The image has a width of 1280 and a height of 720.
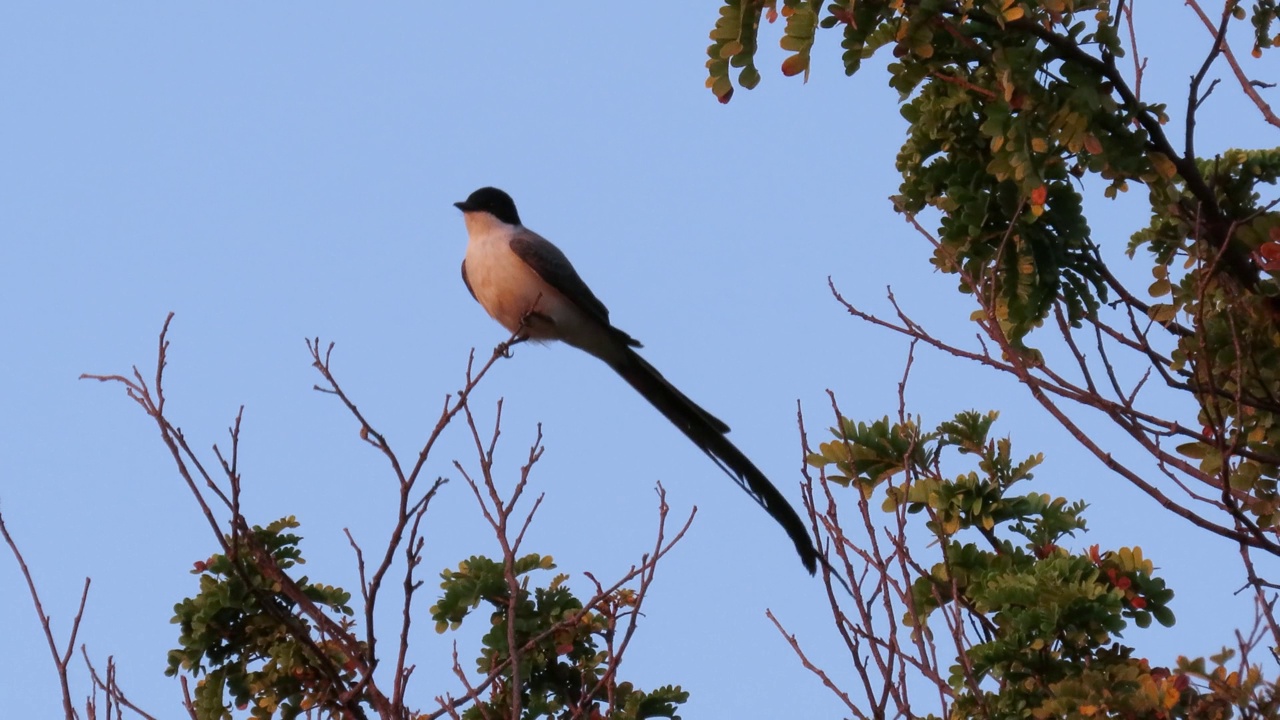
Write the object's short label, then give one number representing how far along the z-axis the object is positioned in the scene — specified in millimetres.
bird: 13344
